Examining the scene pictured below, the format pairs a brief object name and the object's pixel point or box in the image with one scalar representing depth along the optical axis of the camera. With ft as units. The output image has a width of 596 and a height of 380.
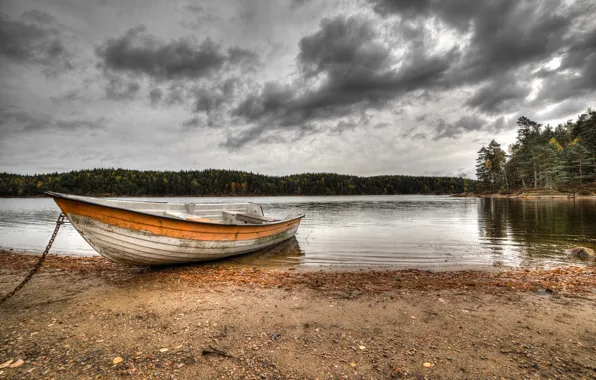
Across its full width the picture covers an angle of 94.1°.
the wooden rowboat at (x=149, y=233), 22.48
